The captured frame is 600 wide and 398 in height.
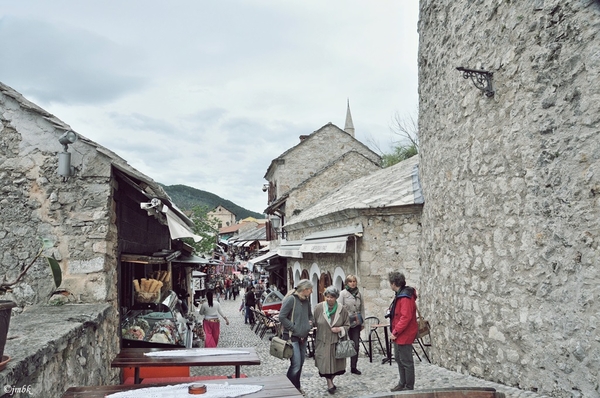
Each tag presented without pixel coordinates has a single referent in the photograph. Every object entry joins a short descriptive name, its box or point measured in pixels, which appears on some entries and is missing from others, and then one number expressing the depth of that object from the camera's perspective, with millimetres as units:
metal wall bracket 5273
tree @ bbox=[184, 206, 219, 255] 30719
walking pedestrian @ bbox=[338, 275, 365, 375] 7644
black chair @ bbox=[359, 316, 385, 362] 8969
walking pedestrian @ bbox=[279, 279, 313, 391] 6148
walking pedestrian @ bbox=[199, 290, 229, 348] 10264
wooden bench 2059
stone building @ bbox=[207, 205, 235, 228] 115844
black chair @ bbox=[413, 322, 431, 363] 7808
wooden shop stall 5925
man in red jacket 5691
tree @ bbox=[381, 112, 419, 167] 28205
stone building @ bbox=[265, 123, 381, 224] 23547
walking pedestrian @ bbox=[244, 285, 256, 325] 16125
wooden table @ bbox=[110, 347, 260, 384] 4055
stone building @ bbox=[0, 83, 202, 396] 4836
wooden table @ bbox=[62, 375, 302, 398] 2842
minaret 45094
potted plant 2344
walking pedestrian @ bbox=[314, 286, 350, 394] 6391
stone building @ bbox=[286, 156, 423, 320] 9359
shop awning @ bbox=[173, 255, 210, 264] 11359
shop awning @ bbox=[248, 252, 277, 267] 18991
